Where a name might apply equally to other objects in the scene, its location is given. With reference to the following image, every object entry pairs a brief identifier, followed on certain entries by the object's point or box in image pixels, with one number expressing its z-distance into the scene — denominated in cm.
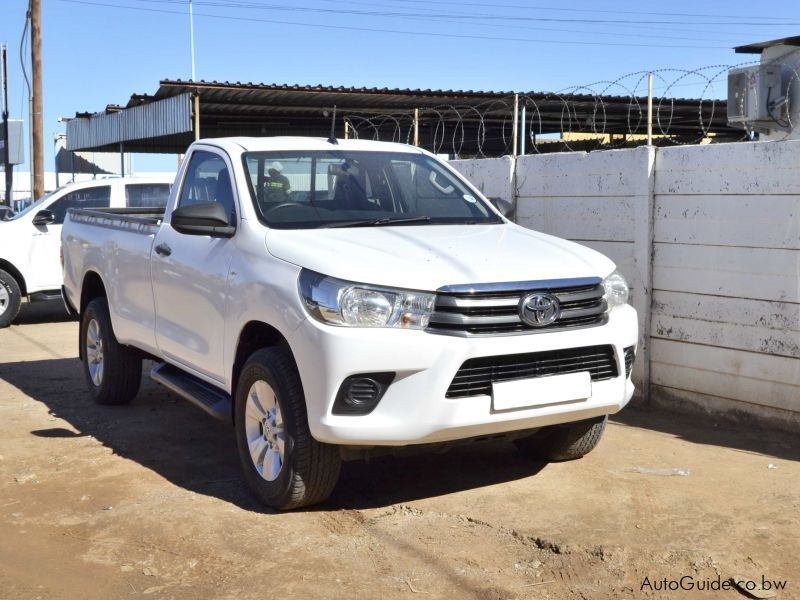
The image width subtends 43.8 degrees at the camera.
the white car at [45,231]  1245
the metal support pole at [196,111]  1677
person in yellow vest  556
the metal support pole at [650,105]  727
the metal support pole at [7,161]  3102
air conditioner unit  1225
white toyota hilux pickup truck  449
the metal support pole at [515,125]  861
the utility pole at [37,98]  2311
